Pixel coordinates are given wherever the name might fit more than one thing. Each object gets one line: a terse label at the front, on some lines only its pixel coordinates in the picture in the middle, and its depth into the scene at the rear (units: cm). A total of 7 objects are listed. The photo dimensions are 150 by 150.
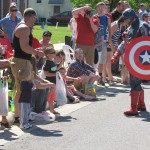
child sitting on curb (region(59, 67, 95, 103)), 1082
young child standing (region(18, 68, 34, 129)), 831
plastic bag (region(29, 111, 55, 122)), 898
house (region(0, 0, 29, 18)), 4294
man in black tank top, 840
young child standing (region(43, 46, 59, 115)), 959
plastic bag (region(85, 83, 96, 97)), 1137
